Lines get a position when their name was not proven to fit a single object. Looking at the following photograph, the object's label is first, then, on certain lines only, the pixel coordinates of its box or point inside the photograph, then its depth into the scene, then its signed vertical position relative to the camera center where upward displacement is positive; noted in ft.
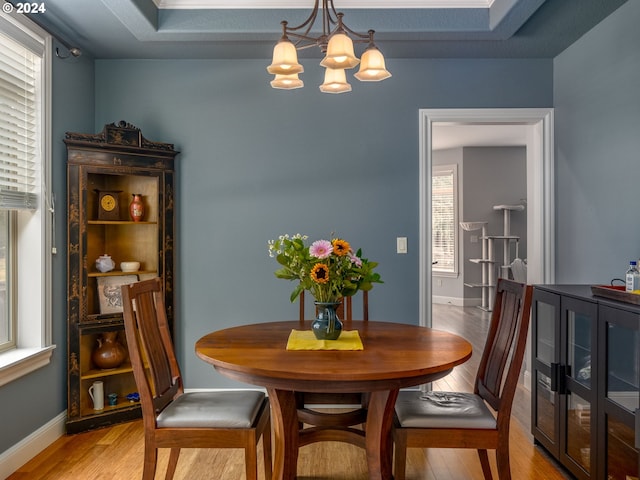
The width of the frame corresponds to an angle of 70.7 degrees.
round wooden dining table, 4.88 -1.44
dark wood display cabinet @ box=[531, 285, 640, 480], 5.87 -2.13
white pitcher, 9.46 -3.29
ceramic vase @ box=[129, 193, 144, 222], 9.97 +0.68
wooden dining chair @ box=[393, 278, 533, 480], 5.65 -2.28
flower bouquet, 5.90 -0.41
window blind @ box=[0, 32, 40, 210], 7.73 +2.02
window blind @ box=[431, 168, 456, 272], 25.00 +1.08
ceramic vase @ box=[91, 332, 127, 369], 9.54 -2.44
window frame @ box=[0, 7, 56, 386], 8.43 -0.40
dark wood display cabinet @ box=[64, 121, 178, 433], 9.05 -0.22
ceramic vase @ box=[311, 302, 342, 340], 6.16 -1.17
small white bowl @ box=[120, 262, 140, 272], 9.93 -0.61
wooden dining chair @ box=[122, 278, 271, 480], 5.70 -2.28
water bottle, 6.47 -0.58
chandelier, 5.95 +2.46
